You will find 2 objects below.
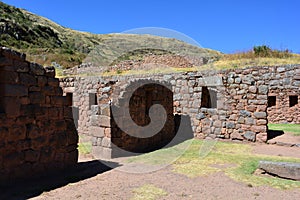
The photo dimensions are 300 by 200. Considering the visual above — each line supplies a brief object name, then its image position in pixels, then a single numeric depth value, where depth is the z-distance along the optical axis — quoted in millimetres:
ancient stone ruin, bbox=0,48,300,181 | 5039
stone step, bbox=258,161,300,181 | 5395
